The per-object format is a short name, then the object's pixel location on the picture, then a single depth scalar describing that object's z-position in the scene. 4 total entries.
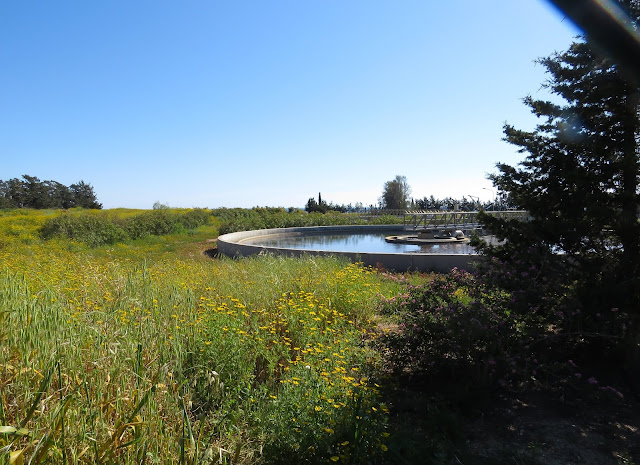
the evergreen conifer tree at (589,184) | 3.48
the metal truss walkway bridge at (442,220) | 18.66
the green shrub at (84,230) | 15.80
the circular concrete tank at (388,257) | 9.08
